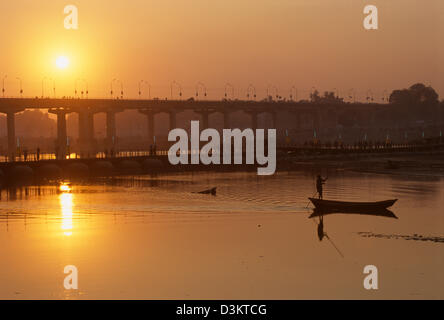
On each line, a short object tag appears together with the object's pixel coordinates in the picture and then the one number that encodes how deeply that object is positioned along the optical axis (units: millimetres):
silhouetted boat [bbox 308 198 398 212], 48094
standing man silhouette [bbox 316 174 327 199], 51106
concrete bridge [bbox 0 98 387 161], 159500
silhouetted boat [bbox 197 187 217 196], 64325
